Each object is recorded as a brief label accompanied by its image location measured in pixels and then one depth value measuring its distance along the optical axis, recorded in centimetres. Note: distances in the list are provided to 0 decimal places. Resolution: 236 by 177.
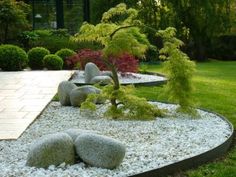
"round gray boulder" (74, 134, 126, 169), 518
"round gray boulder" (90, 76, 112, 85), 1145
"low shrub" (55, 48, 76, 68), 1747
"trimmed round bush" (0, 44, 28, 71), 1617
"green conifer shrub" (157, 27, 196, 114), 790
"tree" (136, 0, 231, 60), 2475
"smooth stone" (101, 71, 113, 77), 1271
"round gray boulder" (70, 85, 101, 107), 885
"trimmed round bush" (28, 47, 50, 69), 1703
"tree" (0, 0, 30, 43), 1903
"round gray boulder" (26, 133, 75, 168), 523
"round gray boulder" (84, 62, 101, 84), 1220
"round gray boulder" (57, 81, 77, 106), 910
